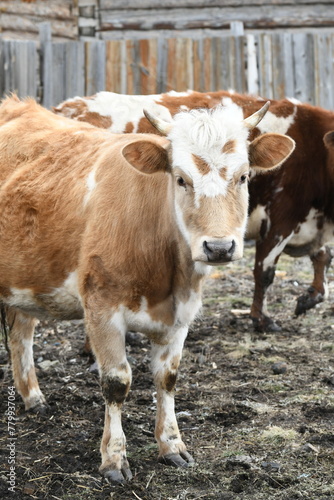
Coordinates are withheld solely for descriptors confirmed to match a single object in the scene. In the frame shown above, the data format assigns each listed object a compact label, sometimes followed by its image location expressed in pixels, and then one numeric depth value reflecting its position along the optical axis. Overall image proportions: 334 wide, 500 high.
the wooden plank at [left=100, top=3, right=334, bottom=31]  15.27
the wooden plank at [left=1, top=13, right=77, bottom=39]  15.58
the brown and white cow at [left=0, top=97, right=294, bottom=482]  4.24
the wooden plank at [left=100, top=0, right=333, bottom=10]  15.20
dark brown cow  7.45
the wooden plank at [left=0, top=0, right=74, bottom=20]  15.52
